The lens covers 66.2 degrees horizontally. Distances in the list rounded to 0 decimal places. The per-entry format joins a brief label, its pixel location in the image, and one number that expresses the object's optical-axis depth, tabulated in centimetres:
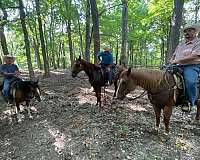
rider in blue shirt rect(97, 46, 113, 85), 701
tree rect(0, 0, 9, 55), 899
